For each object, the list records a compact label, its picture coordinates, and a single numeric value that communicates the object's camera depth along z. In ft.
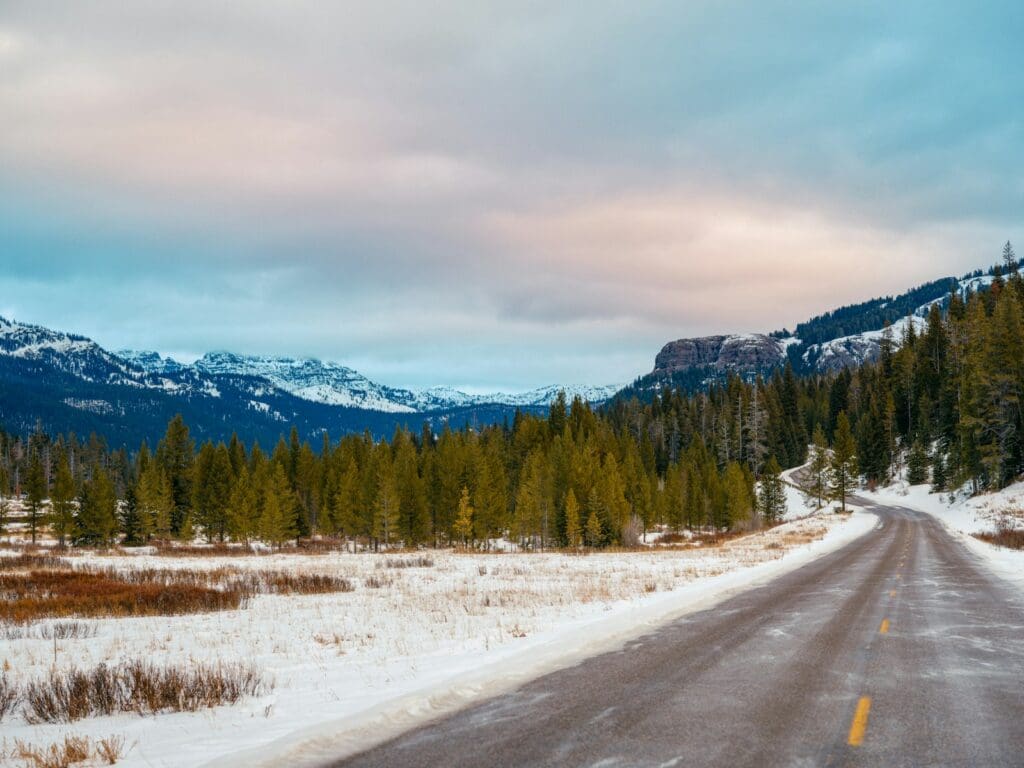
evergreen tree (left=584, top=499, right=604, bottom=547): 208.74
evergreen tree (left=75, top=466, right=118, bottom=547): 217.77
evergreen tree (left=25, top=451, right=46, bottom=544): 238.48
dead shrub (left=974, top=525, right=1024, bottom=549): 115.34
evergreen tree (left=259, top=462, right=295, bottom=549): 221.66
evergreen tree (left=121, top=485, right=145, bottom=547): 226.17
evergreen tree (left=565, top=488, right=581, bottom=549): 209.97
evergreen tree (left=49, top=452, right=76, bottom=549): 232.32
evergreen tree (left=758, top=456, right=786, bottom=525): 296.10
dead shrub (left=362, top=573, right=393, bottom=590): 89.24
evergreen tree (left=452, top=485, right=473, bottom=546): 222.89
